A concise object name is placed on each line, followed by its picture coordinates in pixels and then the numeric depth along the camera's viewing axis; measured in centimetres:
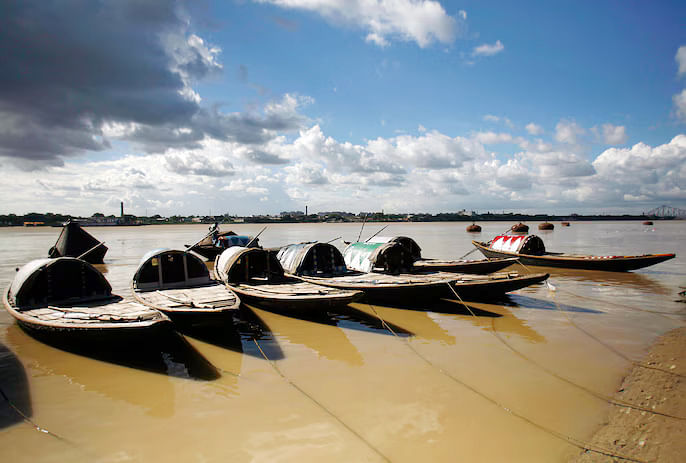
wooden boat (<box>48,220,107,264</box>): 2921
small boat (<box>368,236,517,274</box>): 2069
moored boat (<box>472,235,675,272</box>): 2330
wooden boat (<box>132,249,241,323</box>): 1045
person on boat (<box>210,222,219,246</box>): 3574
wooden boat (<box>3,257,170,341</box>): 902
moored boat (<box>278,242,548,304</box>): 1479
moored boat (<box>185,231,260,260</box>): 3303
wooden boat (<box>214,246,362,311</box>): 1247
